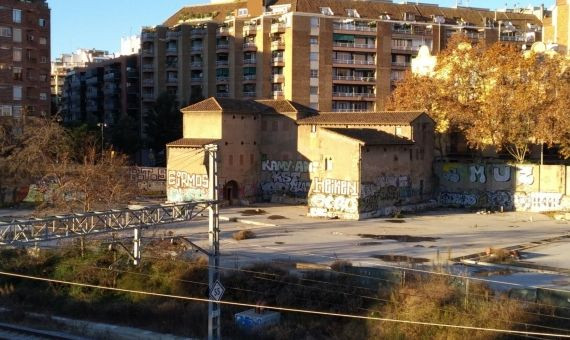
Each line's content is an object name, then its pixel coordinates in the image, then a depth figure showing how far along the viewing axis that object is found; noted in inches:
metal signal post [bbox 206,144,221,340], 849.5
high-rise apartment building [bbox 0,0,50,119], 2805.1
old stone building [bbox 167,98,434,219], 1902.1
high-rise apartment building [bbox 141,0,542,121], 3105.3
